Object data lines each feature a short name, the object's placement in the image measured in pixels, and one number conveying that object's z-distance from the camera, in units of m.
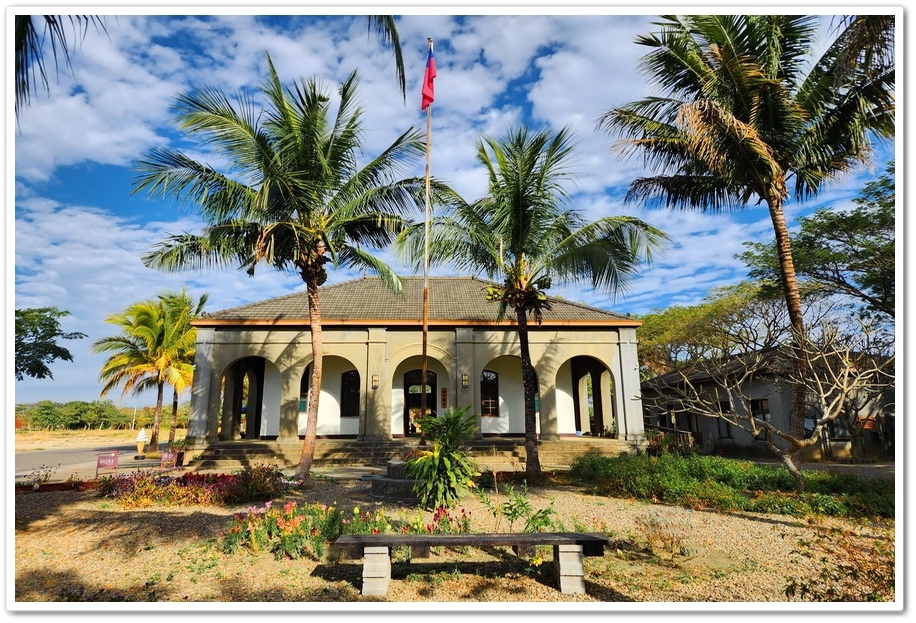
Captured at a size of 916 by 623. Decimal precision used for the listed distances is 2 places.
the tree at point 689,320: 17.44
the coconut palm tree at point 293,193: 9.76
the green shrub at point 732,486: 7.56
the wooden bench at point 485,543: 4.44
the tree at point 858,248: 14.41
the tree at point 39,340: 15.59
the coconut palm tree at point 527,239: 11.07
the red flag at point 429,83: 10.70
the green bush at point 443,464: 7.73
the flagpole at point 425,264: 10.54
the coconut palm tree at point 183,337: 20.20
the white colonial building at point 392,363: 15.91
